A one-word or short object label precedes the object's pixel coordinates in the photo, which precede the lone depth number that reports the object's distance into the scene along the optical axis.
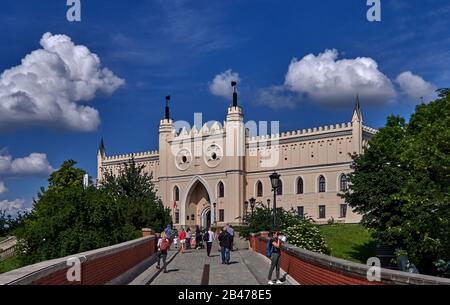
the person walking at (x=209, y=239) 28.06
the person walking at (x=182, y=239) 31.13
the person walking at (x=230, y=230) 27.75
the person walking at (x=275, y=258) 15.15
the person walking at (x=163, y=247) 19.46
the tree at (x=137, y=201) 35.03
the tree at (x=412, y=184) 23.89
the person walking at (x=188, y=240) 35.75
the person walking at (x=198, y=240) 36.00
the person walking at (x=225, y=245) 22.59
